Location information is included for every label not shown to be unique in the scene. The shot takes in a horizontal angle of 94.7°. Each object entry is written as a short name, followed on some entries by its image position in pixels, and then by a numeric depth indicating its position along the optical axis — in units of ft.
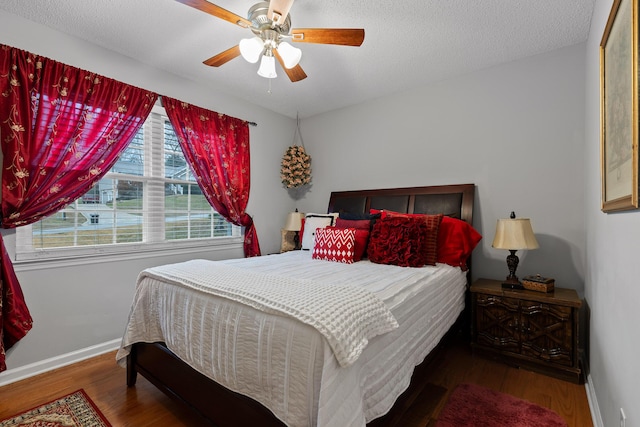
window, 7.86
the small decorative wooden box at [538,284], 7.48
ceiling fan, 5.64
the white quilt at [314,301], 3.72
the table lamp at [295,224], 12.49
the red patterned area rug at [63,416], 5.51
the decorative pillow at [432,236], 8.18
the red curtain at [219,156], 10.18
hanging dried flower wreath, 13.57
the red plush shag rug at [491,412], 5.51
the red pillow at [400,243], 7.93
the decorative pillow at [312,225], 10.73
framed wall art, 3.29
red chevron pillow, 8.65
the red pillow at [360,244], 8.83
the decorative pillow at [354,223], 9.45
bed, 3.64
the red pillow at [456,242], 8.39
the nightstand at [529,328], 6.88
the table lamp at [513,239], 7.62
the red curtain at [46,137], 6.78
